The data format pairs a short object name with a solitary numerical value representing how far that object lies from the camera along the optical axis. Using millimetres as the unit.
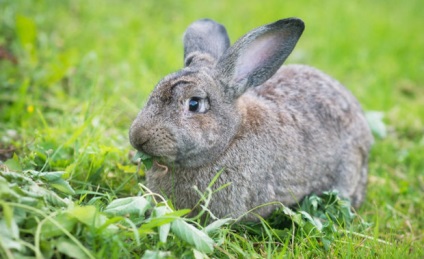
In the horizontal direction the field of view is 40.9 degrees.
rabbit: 3846
